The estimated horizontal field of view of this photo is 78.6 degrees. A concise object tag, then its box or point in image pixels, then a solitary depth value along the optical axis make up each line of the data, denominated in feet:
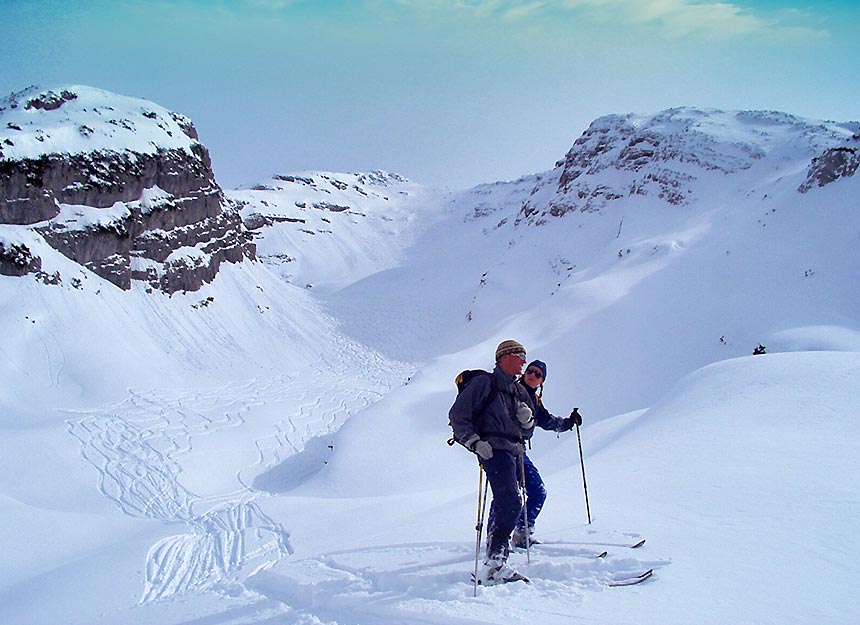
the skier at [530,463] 18.57
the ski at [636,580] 13.93
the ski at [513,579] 14.98
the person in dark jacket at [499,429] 16.15
